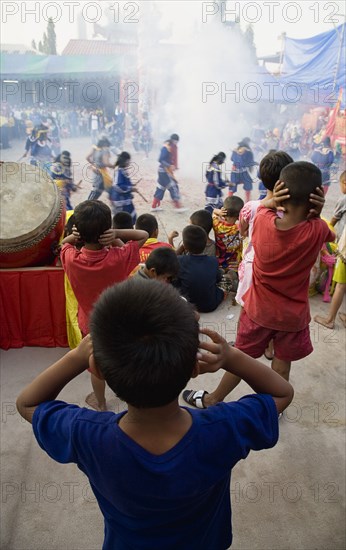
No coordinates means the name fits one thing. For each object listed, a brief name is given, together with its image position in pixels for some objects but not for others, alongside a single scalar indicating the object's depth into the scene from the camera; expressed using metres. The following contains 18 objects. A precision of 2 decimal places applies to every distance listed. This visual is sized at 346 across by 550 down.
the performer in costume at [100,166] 6.25
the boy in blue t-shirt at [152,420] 0.69
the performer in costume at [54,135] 11.18
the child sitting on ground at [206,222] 3.68
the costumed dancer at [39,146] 7.66
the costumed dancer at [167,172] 6.89
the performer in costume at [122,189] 5.45
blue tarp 9.52
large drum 2.74
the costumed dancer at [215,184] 6.04
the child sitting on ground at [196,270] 3.29
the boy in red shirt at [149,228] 3.43
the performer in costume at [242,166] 7.32
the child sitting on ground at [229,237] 3.78
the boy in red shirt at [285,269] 1.67
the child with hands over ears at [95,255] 1.98
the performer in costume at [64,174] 5.82
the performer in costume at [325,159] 7.82
